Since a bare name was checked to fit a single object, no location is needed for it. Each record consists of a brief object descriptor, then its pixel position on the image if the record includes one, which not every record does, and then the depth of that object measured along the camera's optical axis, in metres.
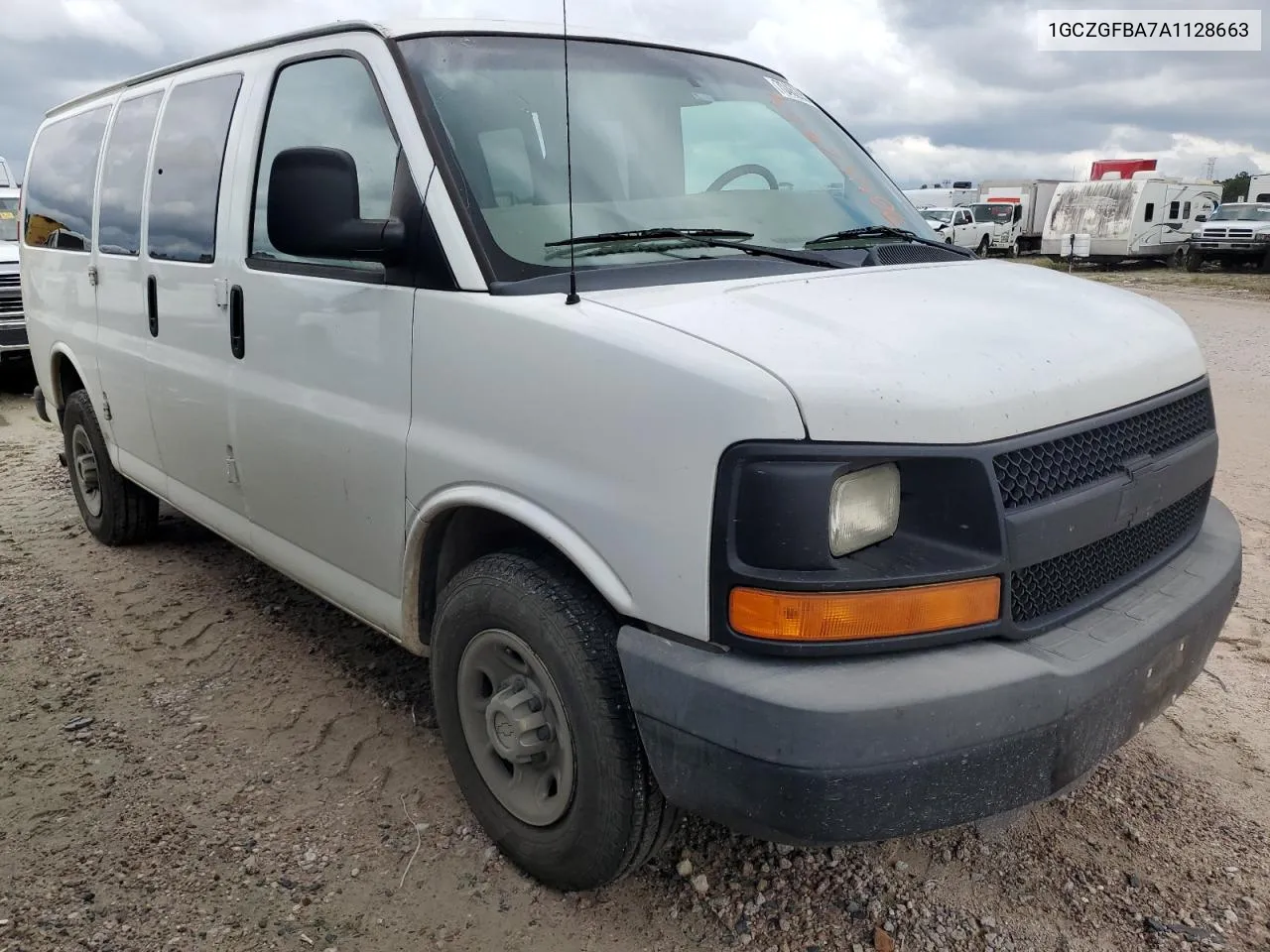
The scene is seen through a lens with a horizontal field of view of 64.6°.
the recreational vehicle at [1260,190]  34.41
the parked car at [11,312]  9.69
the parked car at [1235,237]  25.81
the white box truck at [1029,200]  35.56
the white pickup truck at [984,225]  32.59
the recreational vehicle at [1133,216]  28.94
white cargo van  1.89
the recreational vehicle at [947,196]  39.06
